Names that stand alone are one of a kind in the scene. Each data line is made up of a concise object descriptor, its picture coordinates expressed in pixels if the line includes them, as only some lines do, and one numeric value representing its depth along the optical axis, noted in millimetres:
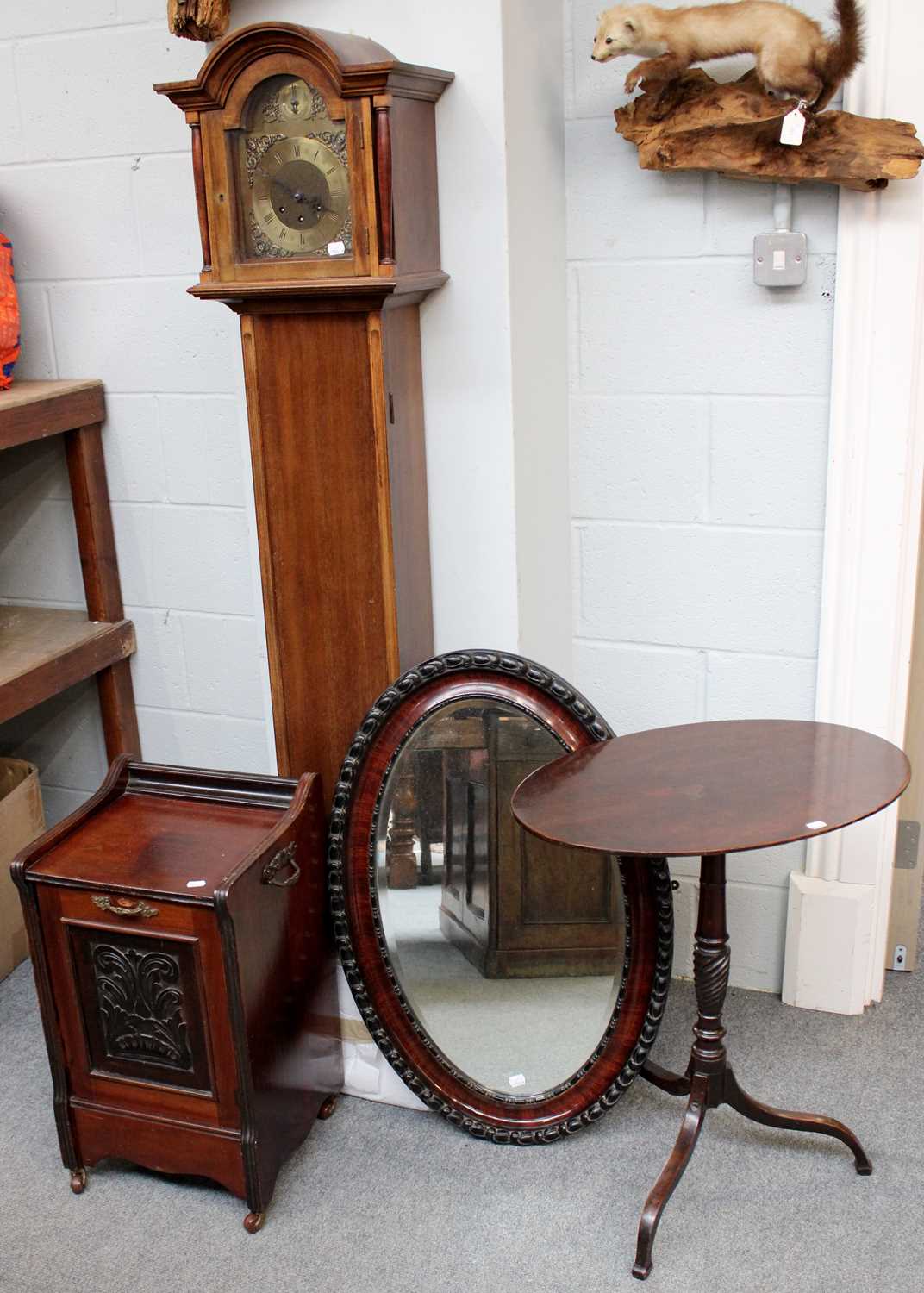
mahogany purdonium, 1860
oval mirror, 1991
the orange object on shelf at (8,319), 2379
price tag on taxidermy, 1845
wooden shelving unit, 2383
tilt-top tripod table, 1624
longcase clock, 1757
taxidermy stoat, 1826
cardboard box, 2586
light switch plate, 1996
